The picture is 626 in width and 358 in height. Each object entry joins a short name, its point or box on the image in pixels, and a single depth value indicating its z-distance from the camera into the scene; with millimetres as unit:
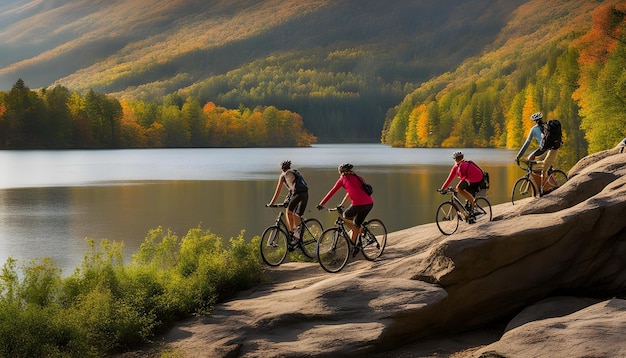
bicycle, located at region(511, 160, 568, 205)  19422
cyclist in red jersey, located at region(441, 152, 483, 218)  18656
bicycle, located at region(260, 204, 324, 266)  17609
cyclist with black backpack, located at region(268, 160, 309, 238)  17516
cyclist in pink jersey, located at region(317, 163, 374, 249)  16359
